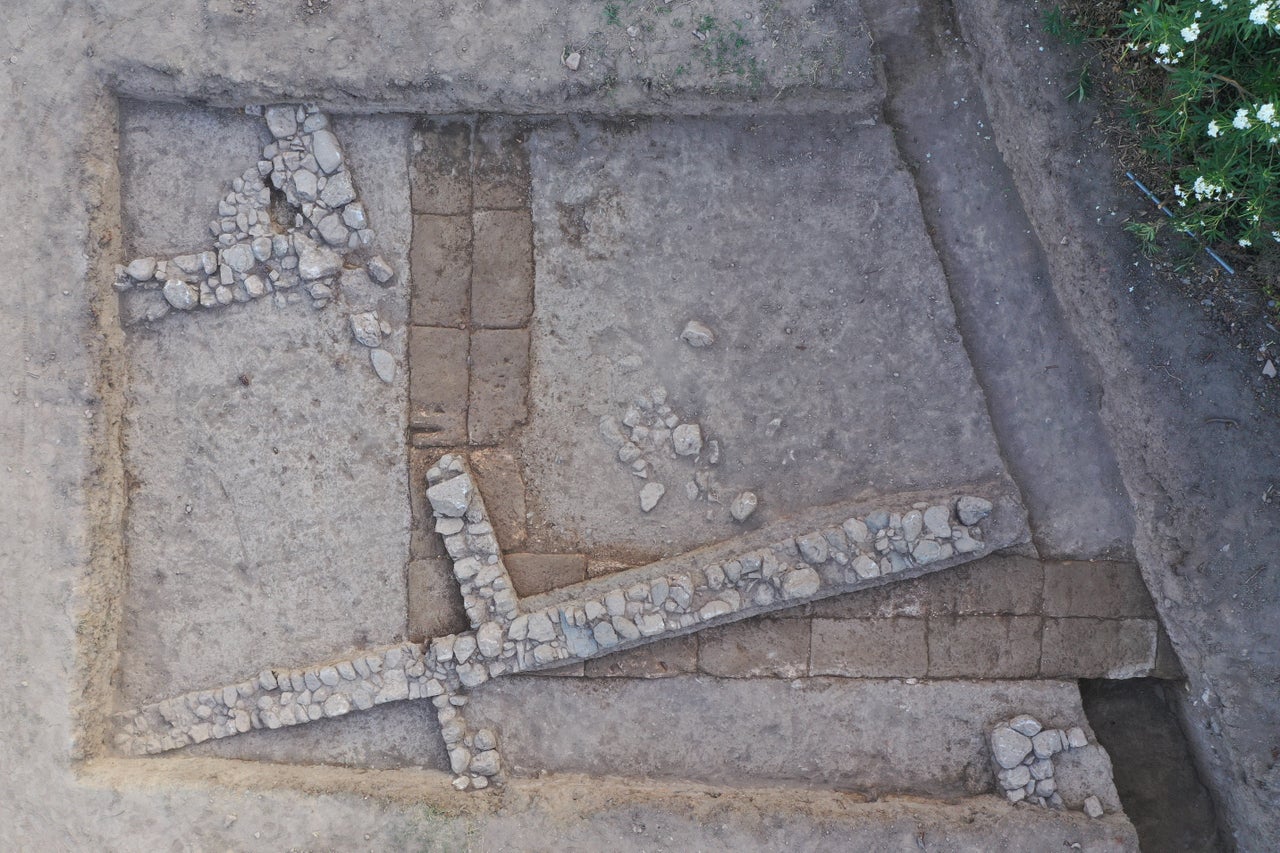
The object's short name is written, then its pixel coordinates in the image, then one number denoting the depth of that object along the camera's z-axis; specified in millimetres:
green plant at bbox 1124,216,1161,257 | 3774
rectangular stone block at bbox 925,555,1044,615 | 4418
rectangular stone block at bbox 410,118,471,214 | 4383
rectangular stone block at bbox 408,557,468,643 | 4434
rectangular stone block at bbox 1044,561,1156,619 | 4387
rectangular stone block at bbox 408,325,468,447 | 4426
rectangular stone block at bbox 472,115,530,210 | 4387
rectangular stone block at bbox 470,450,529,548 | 4441
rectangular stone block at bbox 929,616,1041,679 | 4426
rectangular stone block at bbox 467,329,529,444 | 4438
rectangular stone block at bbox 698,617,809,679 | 4422
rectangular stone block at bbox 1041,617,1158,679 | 4391
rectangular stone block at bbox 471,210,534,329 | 4418
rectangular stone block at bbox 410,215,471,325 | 4418
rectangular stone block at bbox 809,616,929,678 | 4430
